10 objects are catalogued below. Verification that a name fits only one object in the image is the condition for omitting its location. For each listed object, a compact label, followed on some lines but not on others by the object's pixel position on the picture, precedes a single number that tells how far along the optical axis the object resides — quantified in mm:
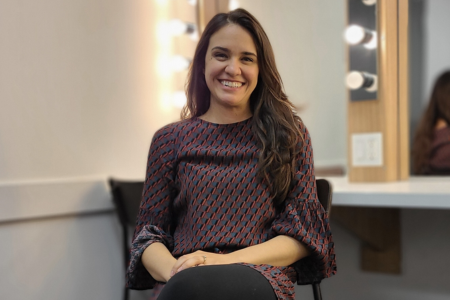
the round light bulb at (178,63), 2006
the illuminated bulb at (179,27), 1968
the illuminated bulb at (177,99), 2006
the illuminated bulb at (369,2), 1504
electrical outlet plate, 1543
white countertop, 1121
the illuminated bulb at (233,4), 1995
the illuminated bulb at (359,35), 1514
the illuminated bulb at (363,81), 1521
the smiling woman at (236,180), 907
